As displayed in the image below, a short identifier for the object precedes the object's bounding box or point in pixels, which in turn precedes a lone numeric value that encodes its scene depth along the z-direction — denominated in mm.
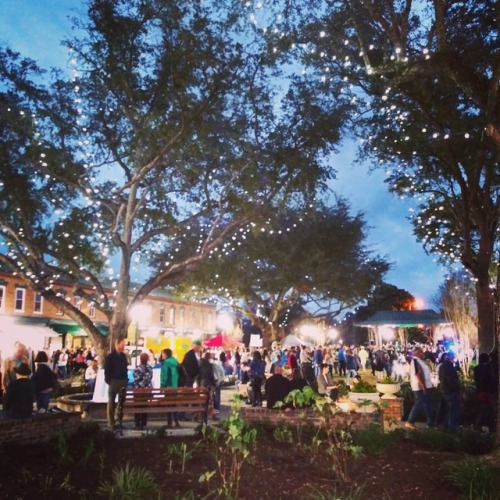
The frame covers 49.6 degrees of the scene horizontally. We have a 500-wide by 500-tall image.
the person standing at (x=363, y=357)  31219
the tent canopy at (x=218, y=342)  27266
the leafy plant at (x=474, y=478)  5226
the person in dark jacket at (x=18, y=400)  8172
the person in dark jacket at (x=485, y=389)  10477
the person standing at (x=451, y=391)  10578
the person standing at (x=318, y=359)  22494
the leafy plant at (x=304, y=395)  7291
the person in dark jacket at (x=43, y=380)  11833
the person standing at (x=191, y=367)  13617
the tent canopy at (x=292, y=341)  28286
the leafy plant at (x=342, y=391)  13312
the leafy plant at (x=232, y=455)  5477
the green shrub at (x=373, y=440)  7344
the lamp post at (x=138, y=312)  17675
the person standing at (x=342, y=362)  27641
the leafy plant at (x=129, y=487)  5008
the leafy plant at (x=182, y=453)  6334
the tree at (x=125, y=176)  14211
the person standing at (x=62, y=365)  24625
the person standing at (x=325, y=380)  18706
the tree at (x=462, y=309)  24766
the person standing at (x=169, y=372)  12547
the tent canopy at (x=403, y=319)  25891
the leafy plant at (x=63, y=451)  6371
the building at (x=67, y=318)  20750
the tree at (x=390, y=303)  61844
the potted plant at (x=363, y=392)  12055
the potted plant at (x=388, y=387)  14219
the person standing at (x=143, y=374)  12273
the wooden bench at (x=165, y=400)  10375
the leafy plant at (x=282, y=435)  7984
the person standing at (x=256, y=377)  15398
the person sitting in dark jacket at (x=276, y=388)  10602
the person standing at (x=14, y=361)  10492
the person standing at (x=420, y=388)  11250
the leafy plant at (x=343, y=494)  5031
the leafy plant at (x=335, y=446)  6229
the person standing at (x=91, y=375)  17248
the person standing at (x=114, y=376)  10656
